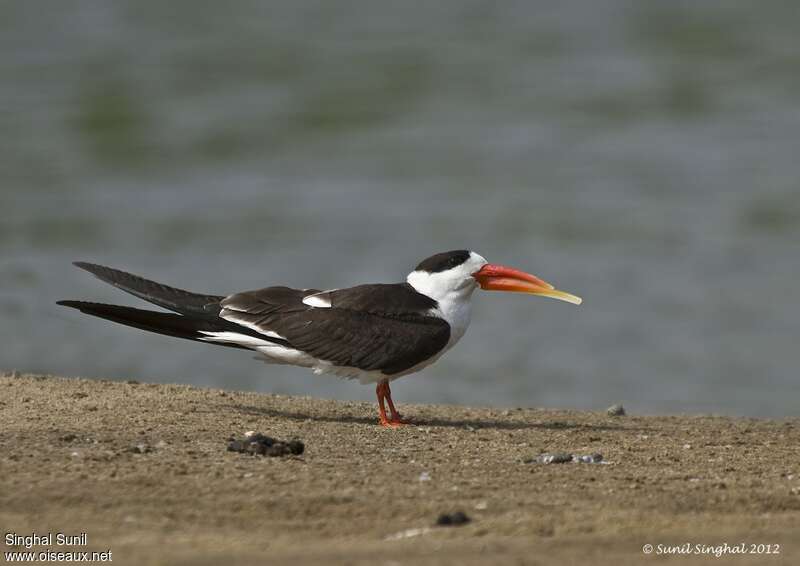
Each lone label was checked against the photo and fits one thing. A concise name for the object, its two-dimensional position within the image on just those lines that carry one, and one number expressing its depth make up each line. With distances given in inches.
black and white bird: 494.3
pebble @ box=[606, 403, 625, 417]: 557.6
